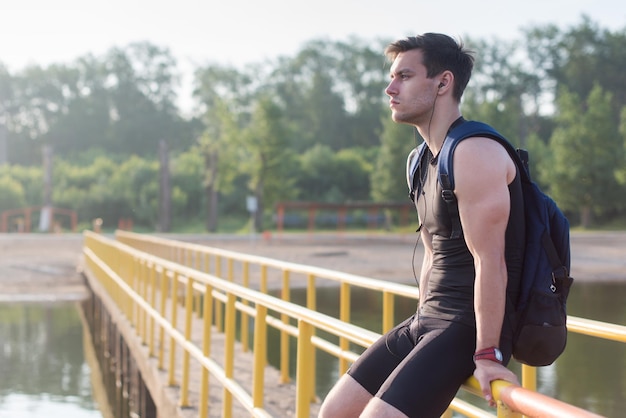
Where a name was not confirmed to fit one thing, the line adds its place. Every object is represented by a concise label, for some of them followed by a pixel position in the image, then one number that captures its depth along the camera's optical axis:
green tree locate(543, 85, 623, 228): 44.28
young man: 2.19
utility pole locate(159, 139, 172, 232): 43.88
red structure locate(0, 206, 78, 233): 44.34
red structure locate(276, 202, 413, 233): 35.38
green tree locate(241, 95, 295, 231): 45.81
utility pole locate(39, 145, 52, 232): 43.75
